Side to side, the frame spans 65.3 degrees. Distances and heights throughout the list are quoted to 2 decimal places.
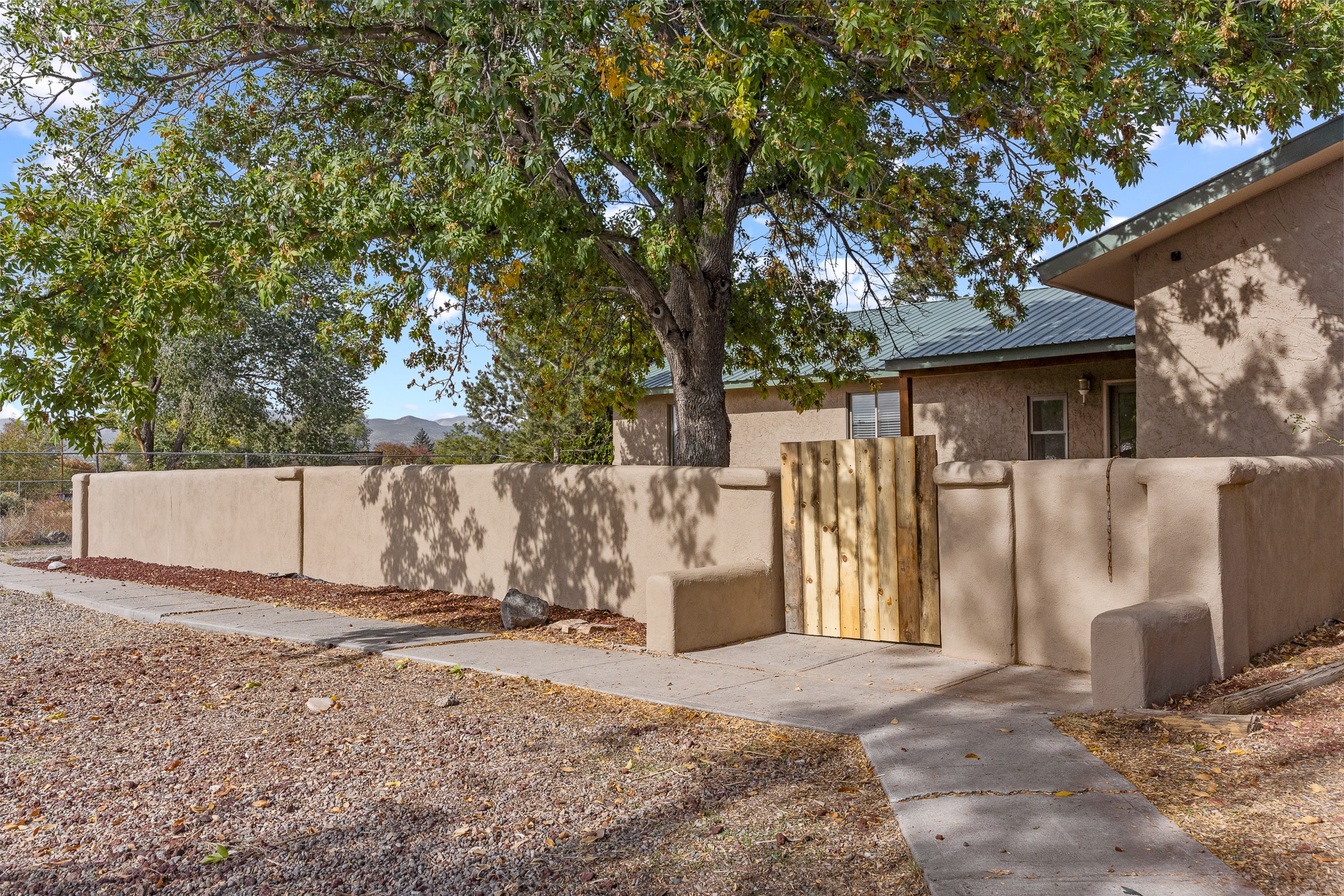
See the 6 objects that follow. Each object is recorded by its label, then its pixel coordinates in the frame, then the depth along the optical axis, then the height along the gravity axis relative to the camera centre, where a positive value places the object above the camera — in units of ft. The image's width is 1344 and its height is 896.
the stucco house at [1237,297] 28.48 +5.10
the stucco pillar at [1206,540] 20.97 -1.37
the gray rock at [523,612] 33.50 -4.28
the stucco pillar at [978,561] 24.71 -2.06
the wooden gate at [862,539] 26.96 -1.68
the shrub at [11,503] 79.77 -1.58
